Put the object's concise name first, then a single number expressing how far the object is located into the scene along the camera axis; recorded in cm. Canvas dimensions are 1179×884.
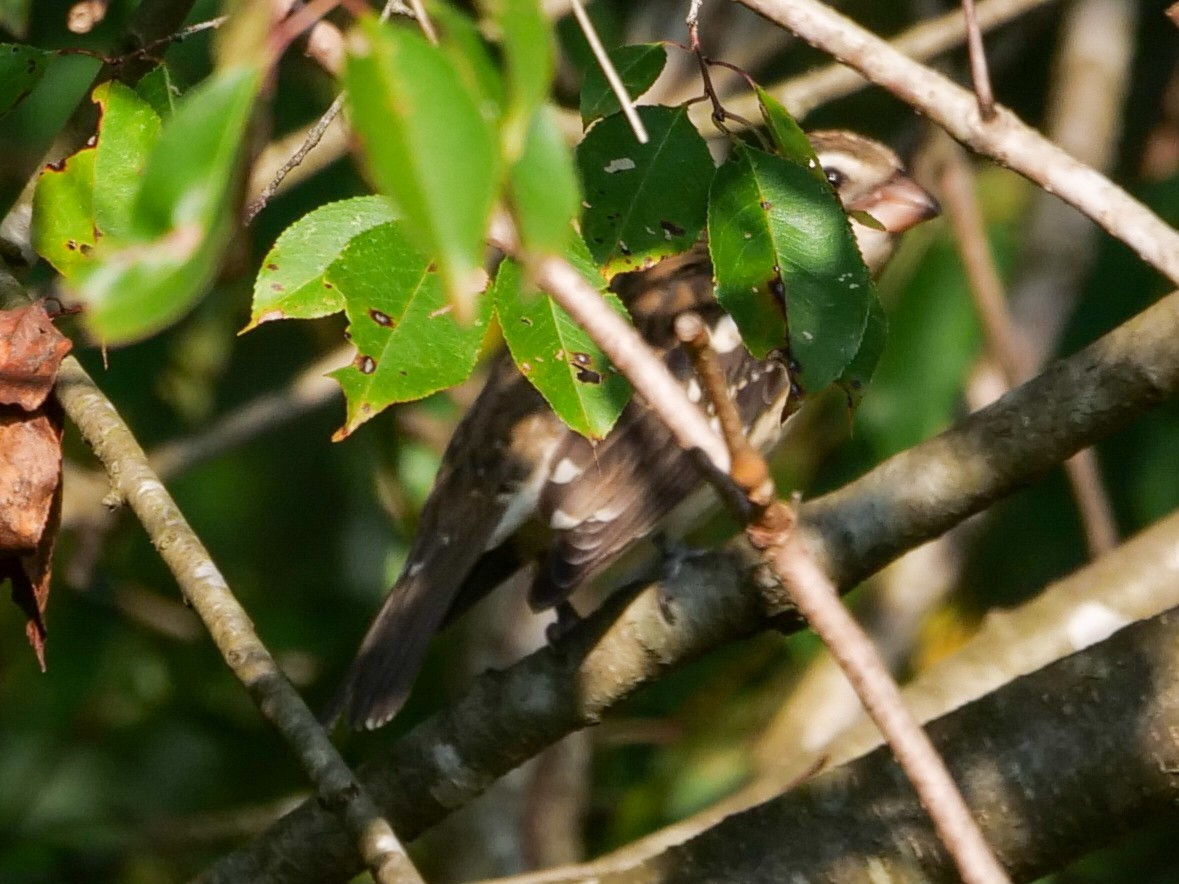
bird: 465
